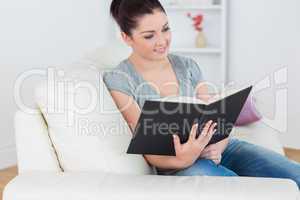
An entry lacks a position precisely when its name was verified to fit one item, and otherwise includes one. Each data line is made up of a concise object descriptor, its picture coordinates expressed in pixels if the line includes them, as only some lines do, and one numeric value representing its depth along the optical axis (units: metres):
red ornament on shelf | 4.49
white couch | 1.47
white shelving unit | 4.39
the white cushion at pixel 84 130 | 1.67
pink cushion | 2.48
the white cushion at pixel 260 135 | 2.33
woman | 1.77
